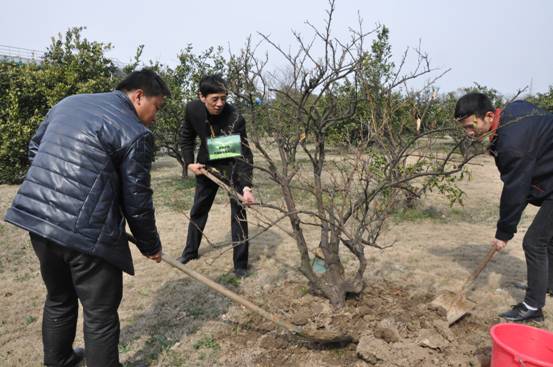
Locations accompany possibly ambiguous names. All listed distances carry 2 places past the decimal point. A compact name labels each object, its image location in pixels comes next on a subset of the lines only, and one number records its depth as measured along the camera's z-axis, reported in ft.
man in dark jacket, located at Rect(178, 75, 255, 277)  12.01
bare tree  8.26
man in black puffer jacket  6.71
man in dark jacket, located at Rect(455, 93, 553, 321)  9.14
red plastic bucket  7.34
